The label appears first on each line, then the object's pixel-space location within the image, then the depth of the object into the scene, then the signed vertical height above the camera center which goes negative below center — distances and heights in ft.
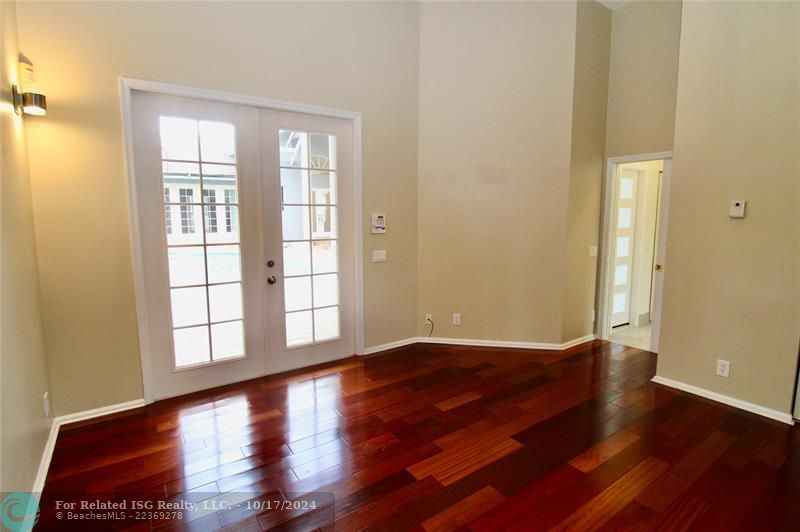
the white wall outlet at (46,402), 8.18 -3.73
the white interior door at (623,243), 15.38 -0.76
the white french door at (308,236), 11.44 -0.39
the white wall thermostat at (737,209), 9.64 +0.37
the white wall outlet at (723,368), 10.11 -3.67
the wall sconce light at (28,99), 7.45 +2.34
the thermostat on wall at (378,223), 13.25 +0.02
